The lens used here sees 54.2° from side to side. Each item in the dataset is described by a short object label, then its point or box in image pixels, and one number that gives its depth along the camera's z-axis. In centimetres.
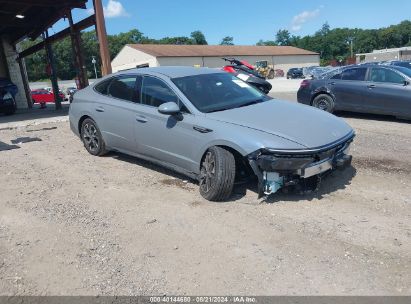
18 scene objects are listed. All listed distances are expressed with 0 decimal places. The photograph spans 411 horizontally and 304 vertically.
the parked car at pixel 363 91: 925
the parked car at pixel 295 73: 4831
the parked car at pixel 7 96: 1559
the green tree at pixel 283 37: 13475
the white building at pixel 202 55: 5464
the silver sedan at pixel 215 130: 433
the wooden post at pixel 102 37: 1273
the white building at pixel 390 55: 6581
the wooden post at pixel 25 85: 2134
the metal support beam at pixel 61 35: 1435
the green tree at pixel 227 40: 14150
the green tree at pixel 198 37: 12607
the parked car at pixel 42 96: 3415
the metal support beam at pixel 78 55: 1562
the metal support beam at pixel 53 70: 1797
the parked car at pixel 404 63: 1589
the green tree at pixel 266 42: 13959
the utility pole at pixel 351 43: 10736
